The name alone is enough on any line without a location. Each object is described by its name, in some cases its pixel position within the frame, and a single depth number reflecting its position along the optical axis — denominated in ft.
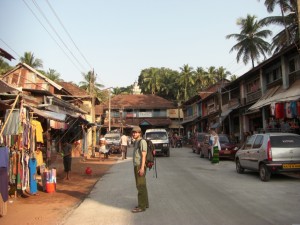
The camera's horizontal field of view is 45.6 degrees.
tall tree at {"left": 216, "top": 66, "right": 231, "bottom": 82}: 225.46
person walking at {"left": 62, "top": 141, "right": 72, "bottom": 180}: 47.96
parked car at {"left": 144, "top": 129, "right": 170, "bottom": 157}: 86.84
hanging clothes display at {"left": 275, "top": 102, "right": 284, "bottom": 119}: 62.85
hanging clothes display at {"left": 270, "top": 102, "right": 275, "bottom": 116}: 64.18
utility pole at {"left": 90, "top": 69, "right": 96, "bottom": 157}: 91.41
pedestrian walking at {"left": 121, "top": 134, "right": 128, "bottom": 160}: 83.51
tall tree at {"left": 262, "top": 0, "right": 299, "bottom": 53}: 112.98
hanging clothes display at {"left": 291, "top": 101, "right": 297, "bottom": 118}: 58.65
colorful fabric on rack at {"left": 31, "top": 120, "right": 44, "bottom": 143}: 38.46
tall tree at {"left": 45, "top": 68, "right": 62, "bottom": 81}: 183.11
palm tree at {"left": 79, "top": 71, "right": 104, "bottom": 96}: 192.56
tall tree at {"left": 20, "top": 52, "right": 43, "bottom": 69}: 162.40
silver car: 39.27
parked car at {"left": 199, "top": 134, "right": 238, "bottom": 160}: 72.79
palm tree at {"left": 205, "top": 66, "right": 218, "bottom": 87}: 237.55
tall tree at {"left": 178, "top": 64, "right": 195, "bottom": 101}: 232.73
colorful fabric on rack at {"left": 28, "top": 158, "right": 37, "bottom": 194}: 34.63
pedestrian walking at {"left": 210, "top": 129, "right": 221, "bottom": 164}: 65.16
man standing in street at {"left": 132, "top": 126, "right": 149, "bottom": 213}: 26.22
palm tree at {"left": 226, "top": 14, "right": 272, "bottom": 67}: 149.69
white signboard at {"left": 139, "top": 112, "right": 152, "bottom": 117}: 209.87
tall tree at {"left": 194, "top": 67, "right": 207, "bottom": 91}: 238.48
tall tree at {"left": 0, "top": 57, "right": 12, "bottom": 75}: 140.97
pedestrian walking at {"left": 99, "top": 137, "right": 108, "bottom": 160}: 84.13
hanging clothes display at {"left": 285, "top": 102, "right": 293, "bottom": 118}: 59.90
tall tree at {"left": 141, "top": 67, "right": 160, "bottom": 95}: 251.80
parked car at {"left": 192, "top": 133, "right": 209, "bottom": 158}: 83.39
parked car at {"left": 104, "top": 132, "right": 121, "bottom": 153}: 107.76
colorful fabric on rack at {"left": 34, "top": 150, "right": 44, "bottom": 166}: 43.03
